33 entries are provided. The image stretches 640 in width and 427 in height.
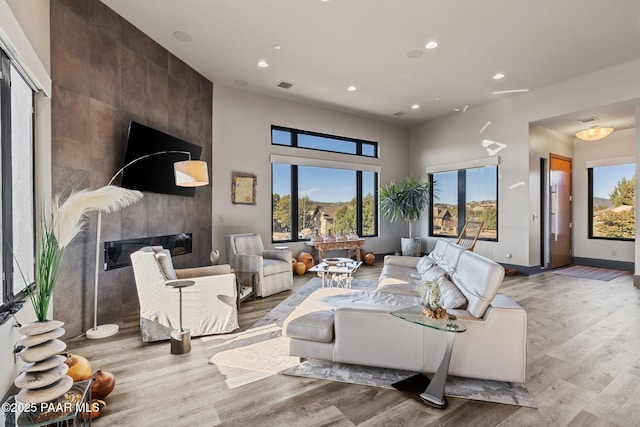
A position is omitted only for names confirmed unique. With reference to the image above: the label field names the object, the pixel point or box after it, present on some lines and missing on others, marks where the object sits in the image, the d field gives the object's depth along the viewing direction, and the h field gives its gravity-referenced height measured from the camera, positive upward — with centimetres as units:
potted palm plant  737 +30
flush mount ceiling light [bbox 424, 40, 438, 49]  420 +238
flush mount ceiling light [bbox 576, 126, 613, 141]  573 +155
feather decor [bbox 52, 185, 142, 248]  169 +1
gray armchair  453 -76
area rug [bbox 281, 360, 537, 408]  210 -126
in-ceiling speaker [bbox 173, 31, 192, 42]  403 +241
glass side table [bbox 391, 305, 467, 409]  193 -105
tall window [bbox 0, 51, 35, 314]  217 +28
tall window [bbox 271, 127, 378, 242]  650 +47
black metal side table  279 -115
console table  646 -70
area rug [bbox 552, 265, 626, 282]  589 -122
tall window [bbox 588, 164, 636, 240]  661 +27
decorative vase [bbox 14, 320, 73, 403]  148 -76
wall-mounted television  374 +73
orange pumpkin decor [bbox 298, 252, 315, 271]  627 -93
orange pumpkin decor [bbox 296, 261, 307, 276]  607 -108
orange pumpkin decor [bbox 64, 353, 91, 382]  198 -102
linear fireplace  358 -43
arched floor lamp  319 +38
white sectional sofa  213 -90
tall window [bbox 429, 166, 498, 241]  673 +33
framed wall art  586 +51
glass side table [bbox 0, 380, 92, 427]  142 -96
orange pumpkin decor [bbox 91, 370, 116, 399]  199 -114
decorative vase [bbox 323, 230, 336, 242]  663 -52
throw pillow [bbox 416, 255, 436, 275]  383 -65
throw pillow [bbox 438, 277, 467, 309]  244 -68
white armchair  304 -89
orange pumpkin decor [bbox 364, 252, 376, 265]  717 -104
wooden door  676 +11
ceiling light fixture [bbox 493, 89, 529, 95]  589 +241
